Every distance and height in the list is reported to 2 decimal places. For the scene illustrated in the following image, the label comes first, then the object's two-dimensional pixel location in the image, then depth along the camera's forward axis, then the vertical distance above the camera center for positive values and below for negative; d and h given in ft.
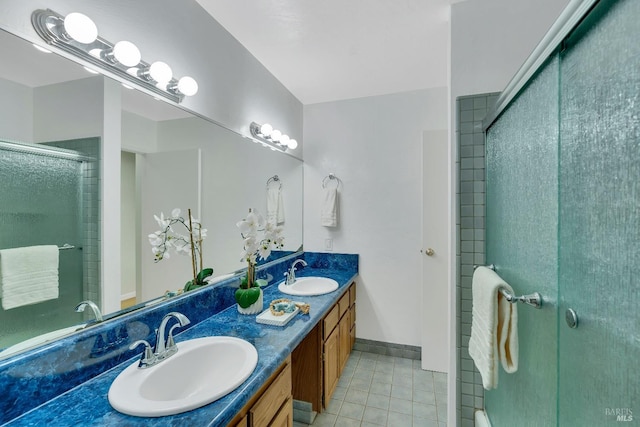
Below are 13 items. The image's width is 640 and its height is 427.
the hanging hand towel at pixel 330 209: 8.47 +0.13
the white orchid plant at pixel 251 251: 4.75 -0.71
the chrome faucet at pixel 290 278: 6.91 -1.69
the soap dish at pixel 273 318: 4.37 -1.77
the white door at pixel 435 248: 7.46 -1.00
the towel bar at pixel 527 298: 2.72 -0.92
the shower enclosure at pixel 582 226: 1.72 -0.11
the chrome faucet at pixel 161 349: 3.13 -1.69
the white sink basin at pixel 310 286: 6.36 -1.88
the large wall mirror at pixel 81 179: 2.64 +0.44
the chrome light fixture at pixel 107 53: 2.80 +1.96
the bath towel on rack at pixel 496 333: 2.98 -1.40
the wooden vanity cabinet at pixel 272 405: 2.97 -2.35
